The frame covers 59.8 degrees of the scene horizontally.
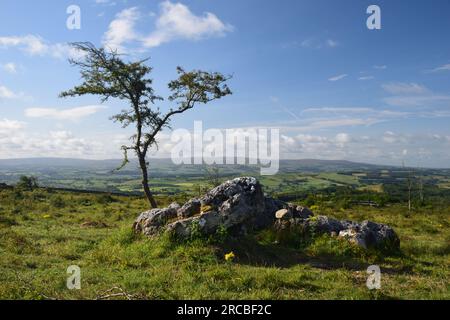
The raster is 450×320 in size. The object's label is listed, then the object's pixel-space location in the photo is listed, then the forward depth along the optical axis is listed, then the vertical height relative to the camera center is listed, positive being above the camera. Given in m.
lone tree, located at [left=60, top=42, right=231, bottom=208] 26.69 +4.61
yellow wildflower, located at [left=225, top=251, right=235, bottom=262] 13.24 -3.47
